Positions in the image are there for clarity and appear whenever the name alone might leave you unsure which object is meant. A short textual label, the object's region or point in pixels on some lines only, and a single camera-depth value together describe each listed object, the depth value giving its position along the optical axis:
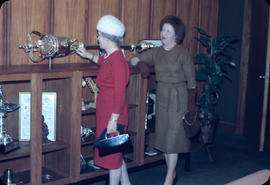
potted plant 4.78
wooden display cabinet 3.07
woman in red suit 3.04
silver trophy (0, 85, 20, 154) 3.11
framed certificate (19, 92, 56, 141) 3.31
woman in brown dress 3.73
